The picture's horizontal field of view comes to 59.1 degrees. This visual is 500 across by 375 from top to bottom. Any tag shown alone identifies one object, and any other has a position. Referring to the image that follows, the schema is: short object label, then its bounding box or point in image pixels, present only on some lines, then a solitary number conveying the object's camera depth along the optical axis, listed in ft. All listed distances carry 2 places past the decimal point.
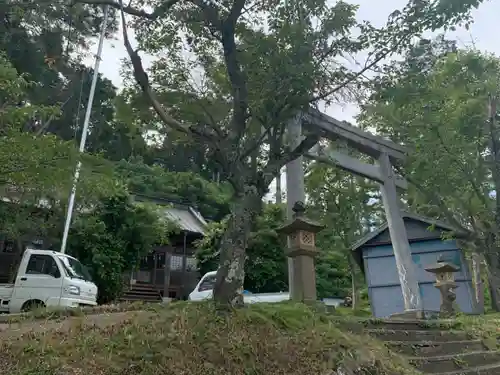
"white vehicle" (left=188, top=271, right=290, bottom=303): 38.50
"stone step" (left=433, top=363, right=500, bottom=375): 19.82
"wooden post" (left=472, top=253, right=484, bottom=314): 52.24
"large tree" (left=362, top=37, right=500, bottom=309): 32.58
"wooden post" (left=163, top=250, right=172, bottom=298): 64.23
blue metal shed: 46.16
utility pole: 42.14
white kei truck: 33.94
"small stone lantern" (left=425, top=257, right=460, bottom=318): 36.09
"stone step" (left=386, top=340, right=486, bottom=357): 21.22
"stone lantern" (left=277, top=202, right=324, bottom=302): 24.08
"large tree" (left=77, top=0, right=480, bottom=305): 17.80
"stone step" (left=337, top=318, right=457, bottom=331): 21.37
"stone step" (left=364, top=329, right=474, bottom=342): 22.00
